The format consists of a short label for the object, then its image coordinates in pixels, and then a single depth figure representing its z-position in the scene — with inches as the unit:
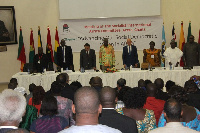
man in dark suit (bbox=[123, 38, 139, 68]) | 392.2
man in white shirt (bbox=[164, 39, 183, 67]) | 391.2
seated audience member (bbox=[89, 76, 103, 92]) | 227.5
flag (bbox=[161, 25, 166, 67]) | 429.3
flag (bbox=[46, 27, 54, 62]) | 434.6
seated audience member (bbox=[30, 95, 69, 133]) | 121.3
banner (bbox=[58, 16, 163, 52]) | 464.8
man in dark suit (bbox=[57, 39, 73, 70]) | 403.9
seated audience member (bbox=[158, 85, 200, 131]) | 135.2
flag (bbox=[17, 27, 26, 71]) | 462.6
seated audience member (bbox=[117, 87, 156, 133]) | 134.3
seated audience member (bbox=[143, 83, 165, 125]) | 166.7
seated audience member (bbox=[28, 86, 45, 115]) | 178.2
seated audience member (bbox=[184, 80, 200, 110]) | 171.9
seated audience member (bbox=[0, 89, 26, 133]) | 90.1
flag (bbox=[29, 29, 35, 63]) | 458.7
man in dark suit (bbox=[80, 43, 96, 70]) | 387.9
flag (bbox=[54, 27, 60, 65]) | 461.1
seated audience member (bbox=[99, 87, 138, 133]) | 117.3
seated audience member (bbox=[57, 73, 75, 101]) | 210.5
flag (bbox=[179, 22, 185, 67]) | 455.5
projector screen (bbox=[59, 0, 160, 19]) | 454.6
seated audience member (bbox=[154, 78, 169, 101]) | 189.8
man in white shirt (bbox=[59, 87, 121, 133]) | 78.7
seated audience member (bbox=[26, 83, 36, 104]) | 202.8
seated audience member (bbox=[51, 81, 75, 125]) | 158.7
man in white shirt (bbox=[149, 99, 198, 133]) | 97.7
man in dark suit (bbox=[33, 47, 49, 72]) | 381.4
